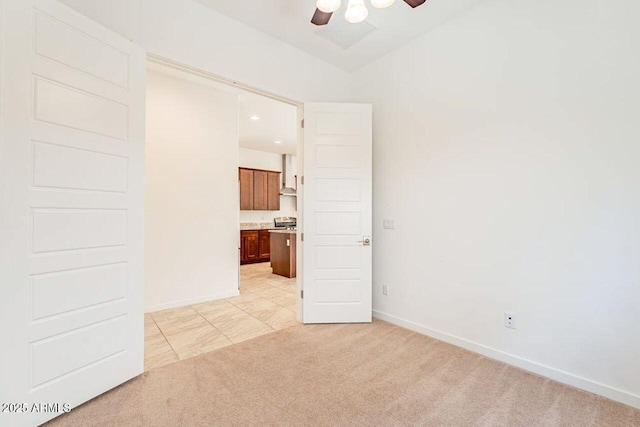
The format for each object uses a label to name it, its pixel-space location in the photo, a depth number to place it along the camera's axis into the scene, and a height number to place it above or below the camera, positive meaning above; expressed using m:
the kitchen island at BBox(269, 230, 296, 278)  5.25 -0.79
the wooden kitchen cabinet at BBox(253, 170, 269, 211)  7.36 +0.59
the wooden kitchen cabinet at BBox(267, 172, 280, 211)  7.69 +0.60
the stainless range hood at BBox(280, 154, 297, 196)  8.20 +1.07
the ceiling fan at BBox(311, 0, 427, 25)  1.81 +1.40
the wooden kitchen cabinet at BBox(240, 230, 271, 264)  6.75 -0.86
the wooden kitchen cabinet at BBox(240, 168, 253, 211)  7.09 +0.60
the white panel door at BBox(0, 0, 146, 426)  1.45 +0.01
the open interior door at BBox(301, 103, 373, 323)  3.01 -0.01
